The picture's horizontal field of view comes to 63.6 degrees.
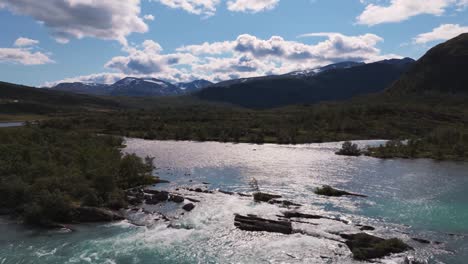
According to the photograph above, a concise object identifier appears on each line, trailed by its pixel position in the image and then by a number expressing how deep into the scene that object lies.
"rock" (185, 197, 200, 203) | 60.31
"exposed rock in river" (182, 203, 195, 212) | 55.81
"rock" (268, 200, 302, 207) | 57.75
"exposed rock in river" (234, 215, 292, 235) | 46.78
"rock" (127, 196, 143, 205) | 59.52
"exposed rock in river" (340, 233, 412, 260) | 38.56
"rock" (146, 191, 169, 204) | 59.85
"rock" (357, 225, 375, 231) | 46.56
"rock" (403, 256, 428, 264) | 37.12
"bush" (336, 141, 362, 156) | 116.38
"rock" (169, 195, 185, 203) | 60.41
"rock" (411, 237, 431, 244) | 42.31
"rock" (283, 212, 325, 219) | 51.42
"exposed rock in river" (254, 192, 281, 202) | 60.38
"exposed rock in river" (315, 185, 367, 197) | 65.09
